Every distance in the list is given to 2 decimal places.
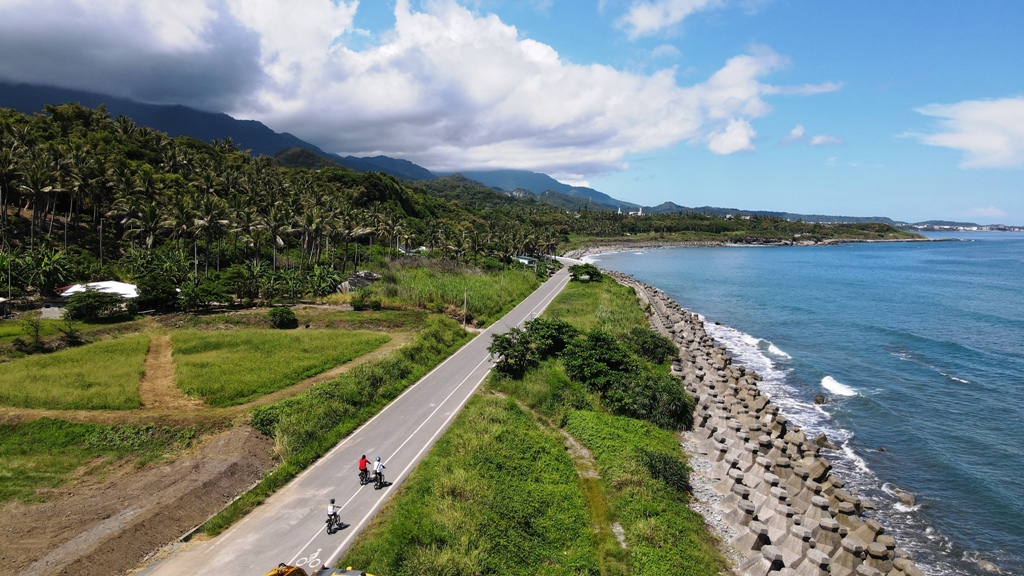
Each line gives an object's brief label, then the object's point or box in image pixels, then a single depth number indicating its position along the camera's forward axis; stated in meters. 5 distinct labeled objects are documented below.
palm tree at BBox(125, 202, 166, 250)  61.97
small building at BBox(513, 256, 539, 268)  111.31
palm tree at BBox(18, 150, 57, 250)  55.59
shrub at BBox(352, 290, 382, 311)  55.50
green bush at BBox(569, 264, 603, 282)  89.59
